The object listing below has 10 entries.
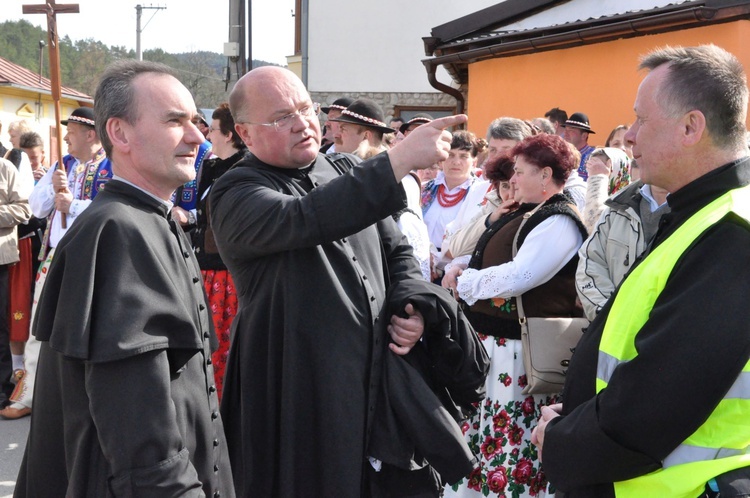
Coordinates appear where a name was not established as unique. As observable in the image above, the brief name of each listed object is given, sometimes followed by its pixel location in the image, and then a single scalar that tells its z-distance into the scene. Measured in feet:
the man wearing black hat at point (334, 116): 20.31
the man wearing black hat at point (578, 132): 26.86
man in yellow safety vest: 6.07
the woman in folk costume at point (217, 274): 17.04
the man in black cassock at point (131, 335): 6.28
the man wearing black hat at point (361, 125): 18.79
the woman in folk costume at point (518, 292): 12.90
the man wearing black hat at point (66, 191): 18.90
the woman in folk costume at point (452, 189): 20.68
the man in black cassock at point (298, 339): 8.81
